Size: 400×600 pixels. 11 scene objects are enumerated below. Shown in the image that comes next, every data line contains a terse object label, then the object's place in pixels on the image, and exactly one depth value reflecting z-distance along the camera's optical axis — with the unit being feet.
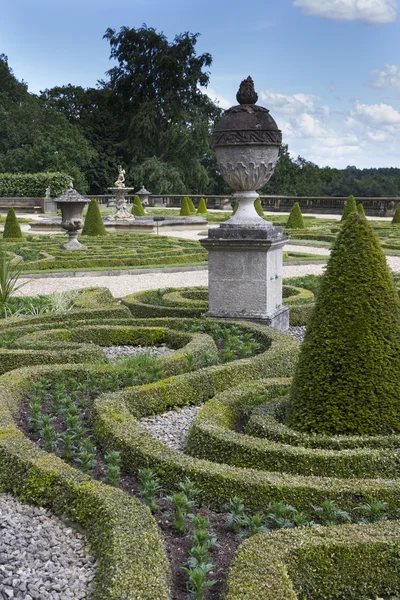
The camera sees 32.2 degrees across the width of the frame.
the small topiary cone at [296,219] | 81.41
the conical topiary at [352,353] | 13.08
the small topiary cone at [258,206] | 91.56
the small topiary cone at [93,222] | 69.41
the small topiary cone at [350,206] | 82.43
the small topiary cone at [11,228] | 64.03
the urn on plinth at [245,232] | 24.07
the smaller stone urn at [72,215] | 56.08
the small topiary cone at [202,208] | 110.52
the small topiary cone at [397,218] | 88.31
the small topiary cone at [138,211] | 100.07
